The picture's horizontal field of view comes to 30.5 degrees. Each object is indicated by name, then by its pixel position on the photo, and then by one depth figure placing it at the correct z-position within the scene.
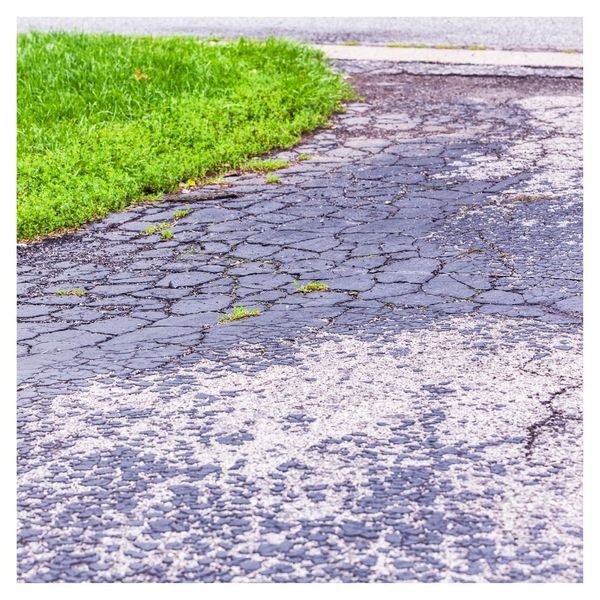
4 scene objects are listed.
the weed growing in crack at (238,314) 4.55
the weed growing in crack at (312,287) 4.81
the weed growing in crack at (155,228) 5.71
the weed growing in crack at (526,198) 5.92
